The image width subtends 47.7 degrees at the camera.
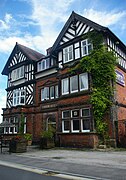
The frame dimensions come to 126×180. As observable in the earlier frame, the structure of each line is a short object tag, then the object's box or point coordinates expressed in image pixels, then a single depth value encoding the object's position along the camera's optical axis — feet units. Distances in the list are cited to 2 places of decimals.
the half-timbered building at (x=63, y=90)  39.34
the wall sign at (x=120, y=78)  43.51
